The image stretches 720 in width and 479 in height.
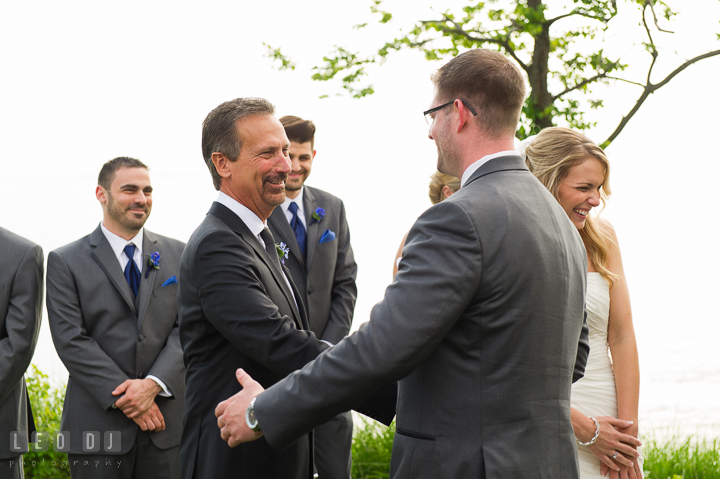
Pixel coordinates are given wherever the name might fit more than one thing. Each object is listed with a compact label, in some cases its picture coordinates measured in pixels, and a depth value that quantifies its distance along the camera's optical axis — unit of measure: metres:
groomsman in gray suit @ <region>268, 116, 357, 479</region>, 4.09
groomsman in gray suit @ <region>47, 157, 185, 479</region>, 3.70
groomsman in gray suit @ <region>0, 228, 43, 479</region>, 3.77
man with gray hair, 2.31
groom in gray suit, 1.77
